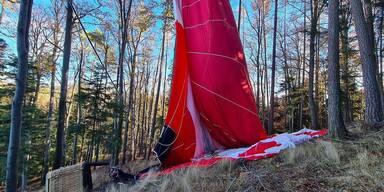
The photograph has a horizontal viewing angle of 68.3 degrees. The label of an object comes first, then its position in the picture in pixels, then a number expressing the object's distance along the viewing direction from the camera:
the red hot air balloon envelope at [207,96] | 6.71
